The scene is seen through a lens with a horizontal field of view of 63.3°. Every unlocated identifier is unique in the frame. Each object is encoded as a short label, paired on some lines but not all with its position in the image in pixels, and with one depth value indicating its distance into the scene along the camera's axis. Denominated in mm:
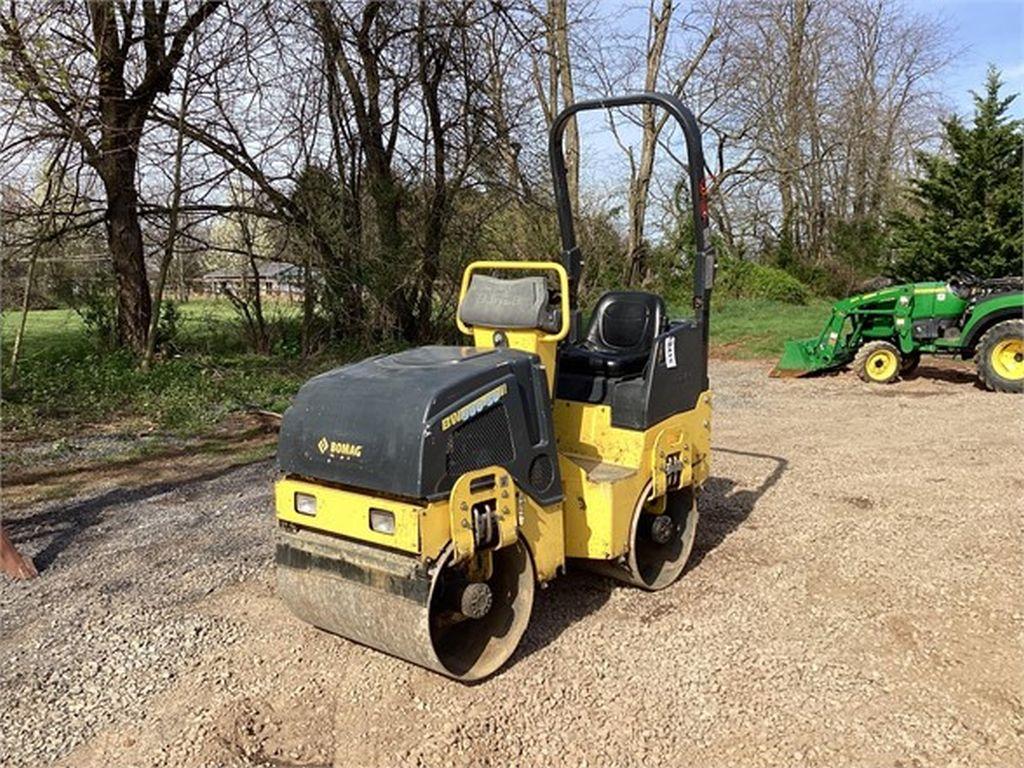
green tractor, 9969
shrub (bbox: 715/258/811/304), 21359
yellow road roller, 2953
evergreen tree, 18391
